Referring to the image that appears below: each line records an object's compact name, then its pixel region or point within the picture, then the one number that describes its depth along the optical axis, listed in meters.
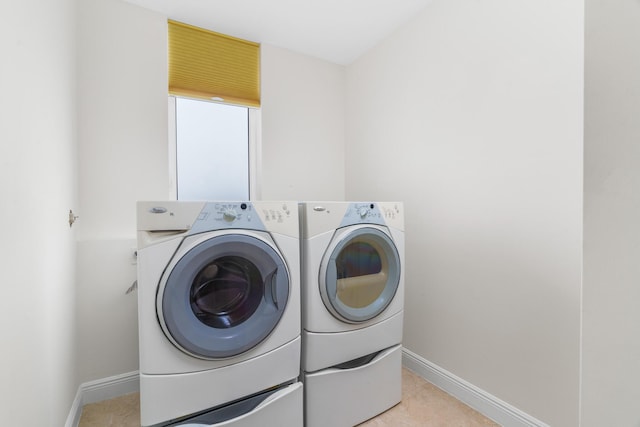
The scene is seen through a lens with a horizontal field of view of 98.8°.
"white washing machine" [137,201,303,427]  1.01
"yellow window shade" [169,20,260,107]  1.96
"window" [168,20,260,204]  2.00
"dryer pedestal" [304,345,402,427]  1.32
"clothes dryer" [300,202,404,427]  1.31
